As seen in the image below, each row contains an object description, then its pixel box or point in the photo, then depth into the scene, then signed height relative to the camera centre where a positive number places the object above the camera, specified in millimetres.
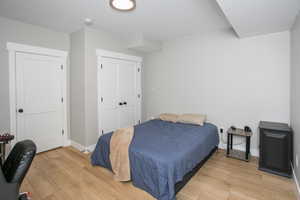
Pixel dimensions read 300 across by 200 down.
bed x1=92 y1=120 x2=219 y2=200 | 1798 -783
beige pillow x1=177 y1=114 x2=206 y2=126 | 3251 -487
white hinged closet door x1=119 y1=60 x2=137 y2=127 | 3969 +107
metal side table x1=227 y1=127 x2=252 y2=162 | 2829 -924
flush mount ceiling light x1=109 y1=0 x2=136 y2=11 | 1975 +1230
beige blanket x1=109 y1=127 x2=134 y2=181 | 2148 -831
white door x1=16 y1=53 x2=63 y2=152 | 2926 -53
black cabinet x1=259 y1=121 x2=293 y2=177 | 2311 -826
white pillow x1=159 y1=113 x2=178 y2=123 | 3594 -498
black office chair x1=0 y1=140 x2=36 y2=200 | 1176 -601
